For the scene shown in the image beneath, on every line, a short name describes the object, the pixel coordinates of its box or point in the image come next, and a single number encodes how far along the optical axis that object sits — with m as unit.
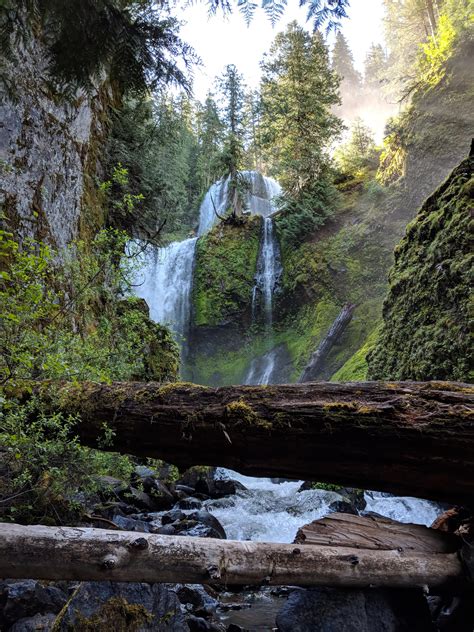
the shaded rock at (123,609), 2.81
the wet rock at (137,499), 7.18
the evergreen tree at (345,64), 69.44
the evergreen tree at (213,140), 24.43
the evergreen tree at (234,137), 24.25
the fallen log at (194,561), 2.54
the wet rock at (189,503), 7.67
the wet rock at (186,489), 8.77
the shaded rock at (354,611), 3.12
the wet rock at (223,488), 9.04
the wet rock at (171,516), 6.52
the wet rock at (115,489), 6.49
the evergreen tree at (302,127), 23.20
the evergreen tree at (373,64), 62.25
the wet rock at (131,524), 5.71
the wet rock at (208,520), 6.36
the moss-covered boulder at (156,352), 11.16
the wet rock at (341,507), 7.11
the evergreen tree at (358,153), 26.23
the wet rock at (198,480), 9.11
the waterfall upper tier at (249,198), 32.94
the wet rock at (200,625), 3.64
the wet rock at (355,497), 8.09
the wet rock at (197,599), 4.14
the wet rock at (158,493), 7.49
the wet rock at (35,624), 3.02
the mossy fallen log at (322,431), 3.21
